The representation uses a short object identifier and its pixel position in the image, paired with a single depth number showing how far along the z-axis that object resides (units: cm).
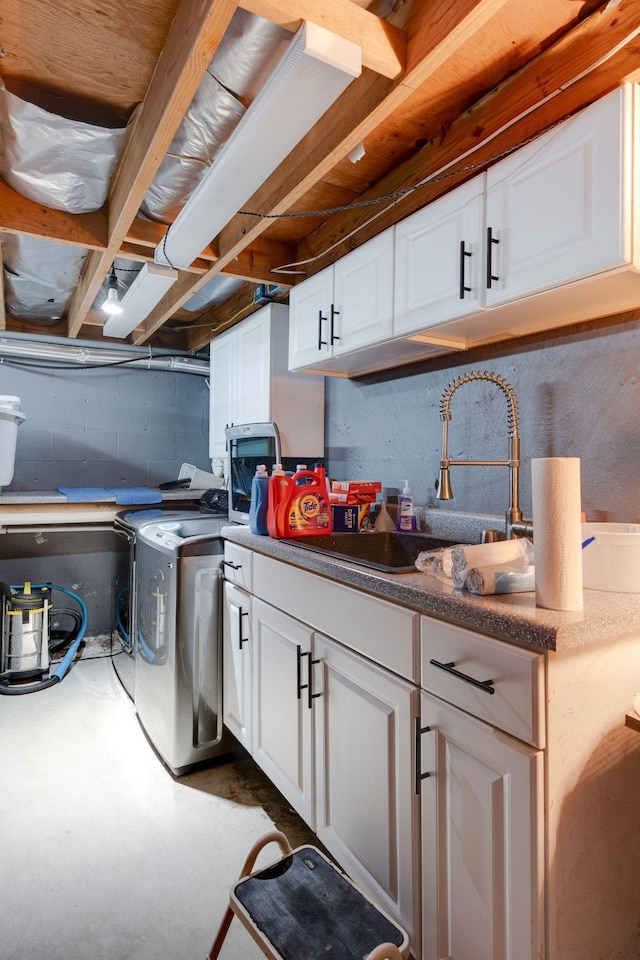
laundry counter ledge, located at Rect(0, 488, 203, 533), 314
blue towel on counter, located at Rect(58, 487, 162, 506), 329
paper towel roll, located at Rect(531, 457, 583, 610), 94
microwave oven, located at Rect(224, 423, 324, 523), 248
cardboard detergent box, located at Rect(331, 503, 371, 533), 209
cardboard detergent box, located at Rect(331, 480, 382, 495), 210
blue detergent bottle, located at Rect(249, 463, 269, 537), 194
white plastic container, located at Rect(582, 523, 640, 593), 107
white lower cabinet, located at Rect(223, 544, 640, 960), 91
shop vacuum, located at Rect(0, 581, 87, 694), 295
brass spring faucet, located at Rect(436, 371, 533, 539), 148
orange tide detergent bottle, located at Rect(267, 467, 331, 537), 187
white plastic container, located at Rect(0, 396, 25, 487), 294
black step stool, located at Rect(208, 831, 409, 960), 107
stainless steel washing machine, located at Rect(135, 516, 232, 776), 211
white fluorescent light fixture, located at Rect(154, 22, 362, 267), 120
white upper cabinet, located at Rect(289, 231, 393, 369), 187
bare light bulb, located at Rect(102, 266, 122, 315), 273
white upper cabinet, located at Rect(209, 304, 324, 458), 274
